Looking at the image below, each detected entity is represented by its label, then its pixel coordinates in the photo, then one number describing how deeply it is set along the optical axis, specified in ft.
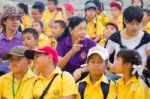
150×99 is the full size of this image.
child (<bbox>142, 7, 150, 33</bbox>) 33.86
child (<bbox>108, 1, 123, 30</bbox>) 39.88
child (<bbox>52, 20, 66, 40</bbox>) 33.84
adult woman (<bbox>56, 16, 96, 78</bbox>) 27.82
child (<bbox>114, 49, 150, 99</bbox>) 22.41
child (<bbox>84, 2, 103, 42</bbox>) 39.40
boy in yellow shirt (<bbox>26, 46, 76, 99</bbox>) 22.87
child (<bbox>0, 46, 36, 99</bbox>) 23.75
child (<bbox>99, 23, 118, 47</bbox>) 34.43
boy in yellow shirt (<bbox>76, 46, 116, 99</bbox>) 23.16
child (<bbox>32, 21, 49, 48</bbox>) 36.56
